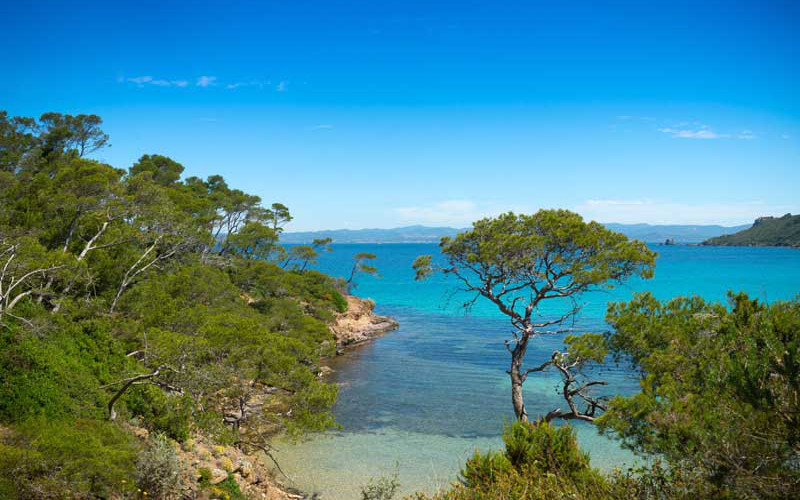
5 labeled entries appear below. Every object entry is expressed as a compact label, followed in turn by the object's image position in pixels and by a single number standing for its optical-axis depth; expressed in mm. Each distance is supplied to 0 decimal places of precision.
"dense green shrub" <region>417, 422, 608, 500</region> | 6719
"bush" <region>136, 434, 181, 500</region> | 10141
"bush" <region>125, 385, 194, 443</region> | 12852
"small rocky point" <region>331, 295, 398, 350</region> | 38222
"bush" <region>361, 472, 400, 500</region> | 12940
